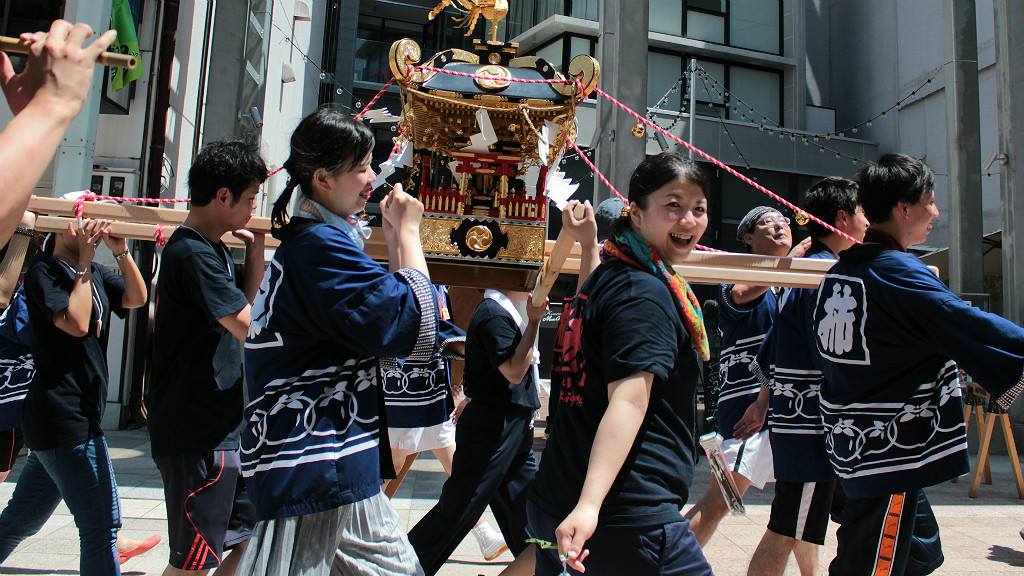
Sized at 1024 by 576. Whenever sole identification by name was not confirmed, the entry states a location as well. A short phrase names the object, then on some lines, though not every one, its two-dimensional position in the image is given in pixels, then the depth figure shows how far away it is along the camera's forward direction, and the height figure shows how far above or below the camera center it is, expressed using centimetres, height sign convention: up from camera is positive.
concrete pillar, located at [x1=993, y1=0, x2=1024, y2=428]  1022 +303
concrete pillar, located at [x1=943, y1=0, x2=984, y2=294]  1092 +351
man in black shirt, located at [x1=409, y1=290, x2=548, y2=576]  331 -39
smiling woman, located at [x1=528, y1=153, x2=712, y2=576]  203 -12
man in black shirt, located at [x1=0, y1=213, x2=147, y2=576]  303 -25
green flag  794 +301
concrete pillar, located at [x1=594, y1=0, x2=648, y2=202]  889 +293
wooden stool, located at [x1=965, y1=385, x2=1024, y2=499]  677 -70
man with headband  395 +3
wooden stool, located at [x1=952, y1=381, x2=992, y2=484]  731 -30
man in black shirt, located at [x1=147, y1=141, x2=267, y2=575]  271 -12
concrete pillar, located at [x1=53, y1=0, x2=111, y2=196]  679 +164
